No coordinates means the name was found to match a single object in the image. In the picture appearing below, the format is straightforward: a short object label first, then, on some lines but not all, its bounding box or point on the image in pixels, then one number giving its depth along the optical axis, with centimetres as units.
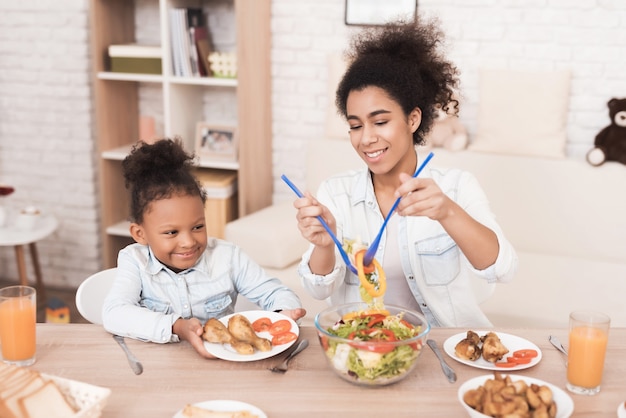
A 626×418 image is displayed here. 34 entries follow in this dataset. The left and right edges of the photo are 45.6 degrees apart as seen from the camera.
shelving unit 350
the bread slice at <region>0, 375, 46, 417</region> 113
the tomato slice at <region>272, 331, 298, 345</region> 146
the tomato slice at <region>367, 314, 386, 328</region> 137
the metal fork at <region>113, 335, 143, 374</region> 136
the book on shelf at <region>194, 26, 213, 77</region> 355
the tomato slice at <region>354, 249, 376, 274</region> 150
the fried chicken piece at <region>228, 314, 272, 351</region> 142
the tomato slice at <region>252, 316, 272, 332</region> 152
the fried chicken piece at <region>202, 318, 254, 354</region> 141
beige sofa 291
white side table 333
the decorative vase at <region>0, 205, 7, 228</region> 345
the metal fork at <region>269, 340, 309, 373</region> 136
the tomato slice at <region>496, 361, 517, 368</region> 139
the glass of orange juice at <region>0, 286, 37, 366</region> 138
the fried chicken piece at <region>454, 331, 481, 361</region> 139
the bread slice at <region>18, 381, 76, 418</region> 114
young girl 168
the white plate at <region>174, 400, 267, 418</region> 118
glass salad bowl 126
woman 180
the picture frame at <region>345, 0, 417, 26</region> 341
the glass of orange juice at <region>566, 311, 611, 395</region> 128
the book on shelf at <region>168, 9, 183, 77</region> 350
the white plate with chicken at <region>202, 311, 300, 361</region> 141
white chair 171
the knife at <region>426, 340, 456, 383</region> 134
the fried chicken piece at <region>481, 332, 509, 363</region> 139
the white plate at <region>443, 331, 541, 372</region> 138
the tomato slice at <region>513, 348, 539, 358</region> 143
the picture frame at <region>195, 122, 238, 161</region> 366
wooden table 123
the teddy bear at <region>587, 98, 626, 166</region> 309
